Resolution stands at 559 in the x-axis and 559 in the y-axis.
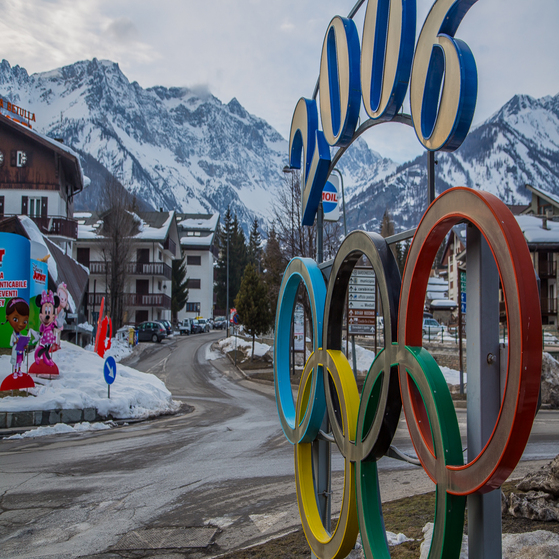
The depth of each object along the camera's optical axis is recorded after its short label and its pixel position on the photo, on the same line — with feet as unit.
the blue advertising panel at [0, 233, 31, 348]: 53.11
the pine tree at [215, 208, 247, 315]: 275.80
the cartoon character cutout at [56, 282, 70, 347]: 57.72
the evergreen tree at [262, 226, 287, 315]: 81.00
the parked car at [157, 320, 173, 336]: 158.03
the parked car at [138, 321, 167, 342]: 142.10
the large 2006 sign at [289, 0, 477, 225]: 8.73
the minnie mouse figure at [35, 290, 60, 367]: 50.60
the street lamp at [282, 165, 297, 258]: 64.68
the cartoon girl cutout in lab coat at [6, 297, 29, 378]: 48.29
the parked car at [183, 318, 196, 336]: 180.34
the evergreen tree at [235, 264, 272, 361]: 98.94
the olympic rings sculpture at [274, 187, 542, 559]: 6.82
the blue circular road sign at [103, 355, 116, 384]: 47.45
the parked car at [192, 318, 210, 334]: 187.53
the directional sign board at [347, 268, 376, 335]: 35.18
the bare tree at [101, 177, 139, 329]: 133.39
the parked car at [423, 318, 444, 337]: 117.19
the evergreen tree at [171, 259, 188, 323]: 216.74
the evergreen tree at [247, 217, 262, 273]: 297.45
